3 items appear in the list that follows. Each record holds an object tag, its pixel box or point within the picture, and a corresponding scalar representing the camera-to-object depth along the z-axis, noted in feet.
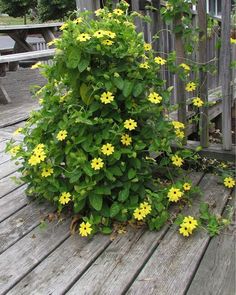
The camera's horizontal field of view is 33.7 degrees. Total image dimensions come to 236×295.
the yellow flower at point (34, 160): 6.25
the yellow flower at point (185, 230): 6.05
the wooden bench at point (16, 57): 16.35
